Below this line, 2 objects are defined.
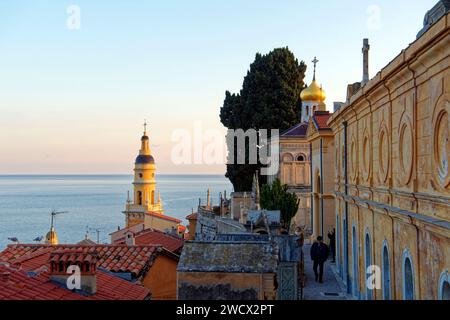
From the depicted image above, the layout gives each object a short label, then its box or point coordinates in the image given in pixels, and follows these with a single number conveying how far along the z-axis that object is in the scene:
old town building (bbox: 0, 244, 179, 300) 16.48
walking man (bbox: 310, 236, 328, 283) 19.93
